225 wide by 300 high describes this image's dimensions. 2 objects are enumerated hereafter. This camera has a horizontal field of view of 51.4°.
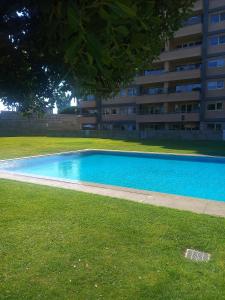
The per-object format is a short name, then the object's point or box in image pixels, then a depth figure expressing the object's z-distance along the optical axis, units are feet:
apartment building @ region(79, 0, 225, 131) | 93.11
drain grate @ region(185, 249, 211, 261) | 13.08
